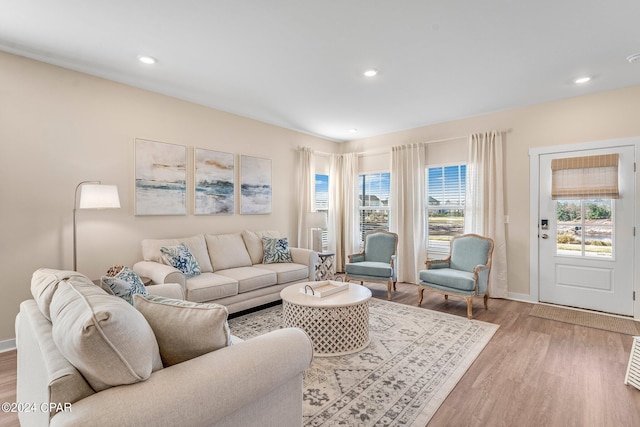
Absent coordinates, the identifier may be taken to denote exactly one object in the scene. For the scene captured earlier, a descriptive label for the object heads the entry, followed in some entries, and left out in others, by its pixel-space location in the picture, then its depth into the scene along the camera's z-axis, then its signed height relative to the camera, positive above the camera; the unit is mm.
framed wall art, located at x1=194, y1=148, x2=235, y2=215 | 4125 +452
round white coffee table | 2686 -973
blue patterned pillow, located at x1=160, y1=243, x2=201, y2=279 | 3342 -516
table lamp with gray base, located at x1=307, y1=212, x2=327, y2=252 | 4957 -209
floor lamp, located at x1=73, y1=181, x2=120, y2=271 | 2803 +144
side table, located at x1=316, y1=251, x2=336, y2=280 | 4805 -844
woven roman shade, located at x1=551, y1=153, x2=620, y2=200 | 3646 +494
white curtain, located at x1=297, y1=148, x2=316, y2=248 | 5445 +444
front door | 3586 -373
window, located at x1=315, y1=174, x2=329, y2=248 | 6055 +377
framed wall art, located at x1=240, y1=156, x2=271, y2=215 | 4652 +463
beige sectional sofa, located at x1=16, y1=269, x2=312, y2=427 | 910 -565
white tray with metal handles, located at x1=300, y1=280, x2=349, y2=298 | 2918 -759
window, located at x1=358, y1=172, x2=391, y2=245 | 5832 +279
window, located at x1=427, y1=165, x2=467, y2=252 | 4922 +192
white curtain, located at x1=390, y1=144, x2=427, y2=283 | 5156 +158
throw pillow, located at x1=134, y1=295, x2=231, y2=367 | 1217 -474
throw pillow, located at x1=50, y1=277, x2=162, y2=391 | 935 -421
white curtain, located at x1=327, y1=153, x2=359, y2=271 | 6051 +159
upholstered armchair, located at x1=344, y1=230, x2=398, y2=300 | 4412 -744
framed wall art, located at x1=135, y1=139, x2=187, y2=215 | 3584 +447
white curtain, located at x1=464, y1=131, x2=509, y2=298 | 4355 +252
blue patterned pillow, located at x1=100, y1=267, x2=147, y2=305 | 1743 -444
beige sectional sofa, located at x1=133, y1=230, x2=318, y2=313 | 3168 -716
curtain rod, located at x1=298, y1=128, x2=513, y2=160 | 4854 +1243
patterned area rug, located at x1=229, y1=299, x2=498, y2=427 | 1928 -1257
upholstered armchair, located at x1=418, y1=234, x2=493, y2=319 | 3680 -753
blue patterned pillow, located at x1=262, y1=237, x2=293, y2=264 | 4340 -537
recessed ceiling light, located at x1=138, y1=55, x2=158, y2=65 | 2873 +1498
